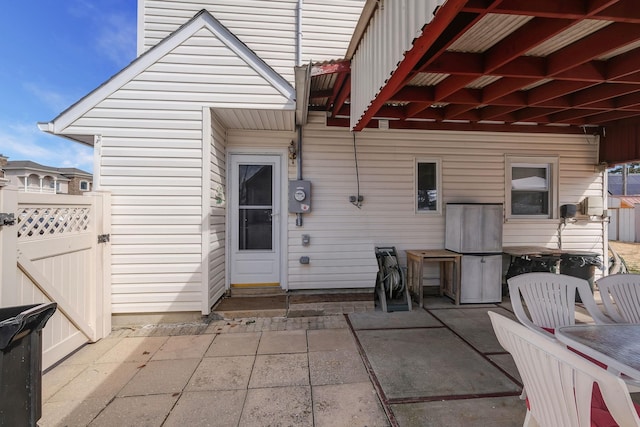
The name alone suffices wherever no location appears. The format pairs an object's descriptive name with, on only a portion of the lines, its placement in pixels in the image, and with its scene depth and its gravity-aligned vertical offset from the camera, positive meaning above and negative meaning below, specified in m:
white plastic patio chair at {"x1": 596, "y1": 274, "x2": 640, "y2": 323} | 2.45 -0.72
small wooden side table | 4.37 -0.92
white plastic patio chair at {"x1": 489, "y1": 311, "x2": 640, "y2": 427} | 1.04 -0.70
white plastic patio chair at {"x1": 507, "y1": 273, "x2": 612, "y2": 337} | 2.40 -0.73
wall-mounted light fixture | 4.54 +0.93
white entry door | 4.57 -0.14
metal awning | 1.88 +1.43
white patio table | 1.53 -0.80
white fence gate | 2.33 -0.50
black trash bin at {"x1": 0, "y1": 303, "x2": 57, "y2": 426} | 1.50 -0.85
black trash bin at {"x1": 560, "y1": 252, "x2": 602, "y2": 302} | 4.65 -0.83
